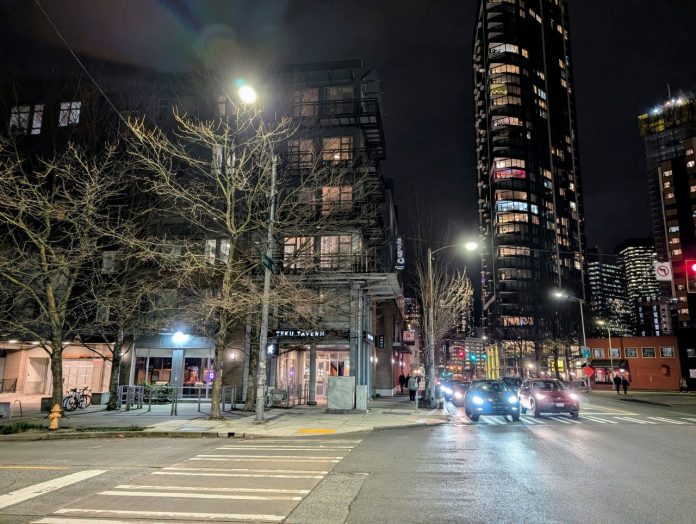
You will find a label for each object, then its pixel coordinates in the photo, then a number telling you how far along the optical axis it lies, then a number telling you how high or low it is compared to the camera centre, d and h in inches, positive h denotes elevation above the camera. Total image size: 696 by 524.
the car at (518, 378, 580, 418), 818.8 -66.1
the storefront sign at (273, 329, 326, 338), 962.7 +51.5
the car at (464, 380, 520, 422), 767.7 -69.5
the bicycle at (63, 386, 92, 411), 872.3 -78.6
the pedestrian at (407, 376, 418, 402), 1107.7 -56.5
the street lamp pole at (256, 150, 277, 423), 663.8 +28.9
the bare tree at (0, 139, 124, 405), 680.0 +195.7
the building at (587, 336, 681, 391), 2172.7 -13.7
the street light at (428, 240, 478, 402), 1037.9 +47.2
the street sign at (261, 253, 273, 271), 669.3 +134.4
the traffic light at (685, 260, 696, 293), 677.7 +122.3
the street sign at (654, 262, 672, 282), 797.2 +147.6
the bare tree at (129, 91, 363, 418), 699.4 +248.9
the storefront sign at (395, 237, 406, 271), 1056.2 +230.2
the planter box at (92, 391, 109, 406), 981.2 -80.8
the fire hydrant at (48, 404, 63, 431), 596.4 -71.3
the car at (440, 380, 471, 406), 1298.0 -93.5
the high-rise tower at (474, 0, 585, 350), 5378.9 +2430.0
